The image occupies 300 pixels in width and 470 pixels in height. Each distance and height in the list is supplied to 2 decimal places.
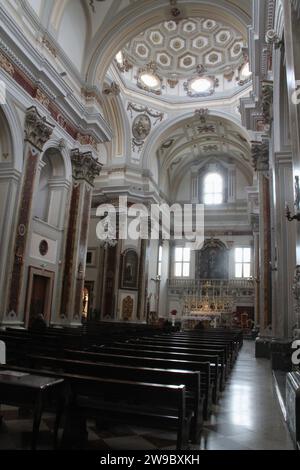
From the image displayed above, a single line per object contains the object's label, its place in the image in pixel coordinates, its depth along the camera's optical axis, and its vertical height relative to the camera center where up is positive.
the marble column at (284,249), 7.22 +1.42
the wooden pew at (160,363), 4.00 -0.48
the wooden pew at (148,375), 3.32 -0.51
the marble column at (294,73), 4.05 +2.79
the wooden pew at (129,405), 2.90 -0.73
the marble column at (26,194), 10.06 +3.13
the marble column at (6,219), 9.71 +2.31
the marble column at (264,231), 10.65 +2.59
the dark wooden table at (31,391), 2.66 -0.57
